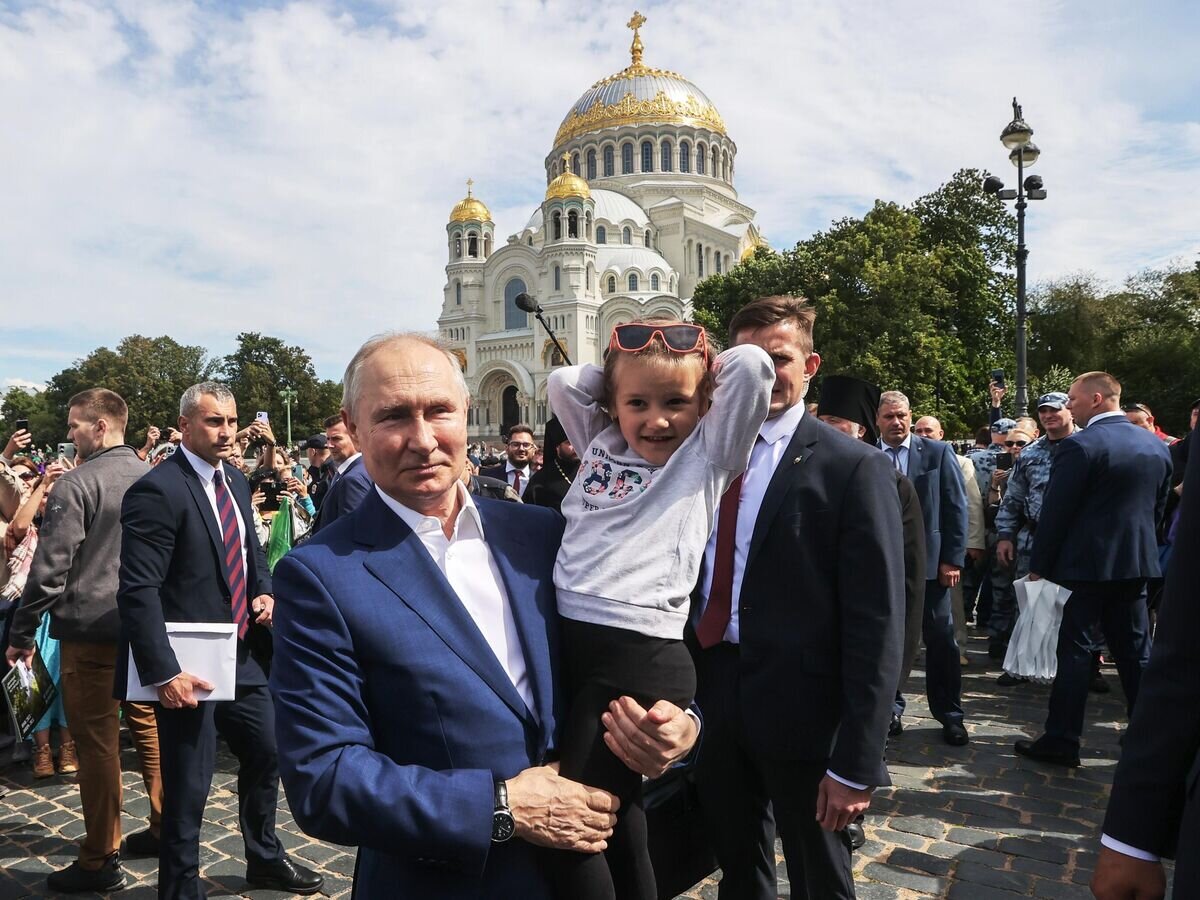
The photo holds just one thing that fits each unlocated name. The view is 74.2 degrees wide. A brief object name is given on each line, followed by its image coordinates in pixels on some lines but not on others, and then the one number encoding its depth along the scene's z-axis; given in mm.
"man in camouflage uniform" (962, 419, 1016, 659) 7578
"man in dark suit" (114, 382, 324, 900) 3053
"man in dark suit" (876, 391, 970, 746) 5223
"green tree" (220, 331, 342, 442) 63281
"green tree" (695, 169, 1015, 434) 27125
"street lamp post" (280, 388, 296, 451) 53969
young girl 1570
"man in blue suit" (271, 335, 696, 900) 1422
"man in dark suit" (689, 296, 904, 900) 2312
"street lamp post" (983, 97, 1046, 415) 11594
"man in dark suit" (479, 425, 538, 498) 9016
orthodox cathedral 56688
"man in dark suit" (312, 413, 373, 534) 3615
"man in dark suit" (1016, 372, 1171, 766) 4703
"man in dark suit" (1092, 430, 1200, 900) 1406
